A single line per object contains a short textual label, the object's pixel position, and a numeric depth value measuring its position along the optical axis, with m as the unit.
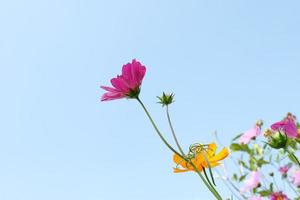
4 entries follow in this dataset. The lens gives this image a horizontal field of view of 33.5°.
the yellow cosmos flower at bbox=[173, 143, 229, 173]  0.85
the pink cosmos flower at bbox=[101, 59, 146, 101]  1.00
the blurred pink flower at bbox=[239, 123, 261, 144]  1.70
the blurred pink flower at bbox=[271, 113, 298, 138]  1.03
